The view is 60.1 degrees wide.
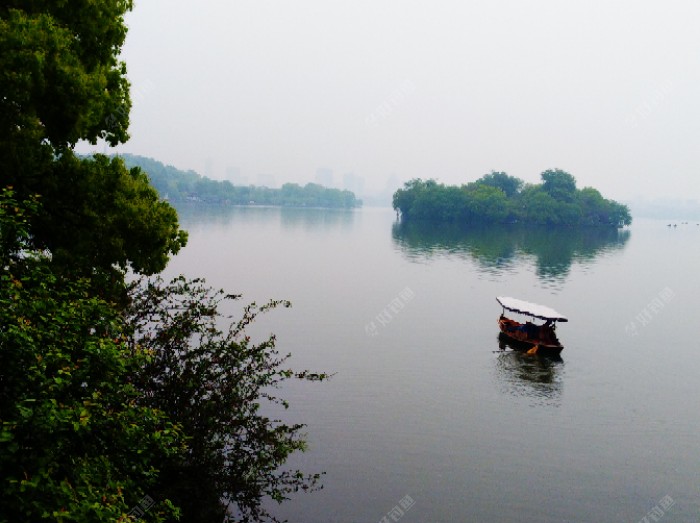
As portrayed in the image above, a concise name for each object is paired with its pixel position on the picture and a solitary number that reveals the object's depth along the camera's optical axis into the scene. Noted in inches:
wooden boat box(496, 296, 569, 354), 1446.9
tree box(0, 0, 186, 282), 476.1
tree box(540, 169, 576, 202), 7017.7
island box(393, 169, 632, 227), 6835.6
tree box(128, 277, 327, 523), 511.5
